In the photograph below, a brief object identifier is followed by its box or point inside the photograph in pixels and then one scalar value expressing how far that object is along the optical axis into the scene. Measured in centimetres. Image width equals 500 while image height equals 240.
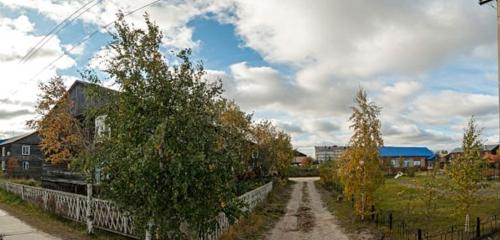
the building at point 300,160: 7820
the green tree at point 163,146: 855
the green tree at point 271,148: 3428
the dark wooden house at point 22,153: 4481
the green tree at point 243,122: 2803
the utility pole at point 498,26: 794
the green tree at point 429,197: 1733
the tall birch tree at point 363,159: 1734
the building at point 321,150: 11646
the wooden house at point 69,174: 1988
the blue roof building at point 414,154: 8079
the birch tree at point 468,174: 1428
